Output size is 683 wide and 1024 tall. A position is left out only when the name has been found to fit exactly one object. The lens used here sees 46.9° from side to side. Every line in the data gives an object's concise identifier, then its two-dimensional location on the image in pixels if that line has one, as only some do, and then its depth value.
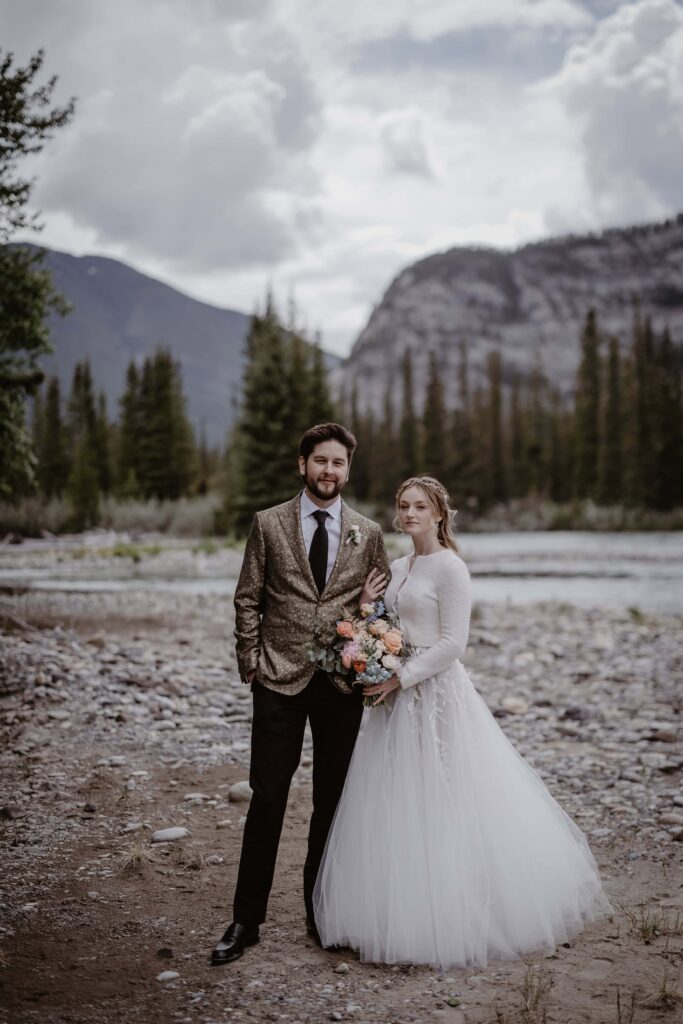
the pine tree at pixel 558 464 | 72.00
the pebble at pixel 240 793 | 6.19
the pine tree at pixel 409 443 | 75.62
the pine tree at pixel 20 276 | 10.95
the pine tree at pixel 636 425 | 56.59
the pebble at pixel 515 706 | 9.06
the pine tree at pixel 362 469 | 74.51
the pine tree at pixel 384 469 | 72.69
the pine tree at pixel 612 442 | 60.66
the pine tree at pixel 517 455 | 76.06
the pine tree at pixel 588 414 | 66.50
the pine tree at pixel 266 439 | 32.03
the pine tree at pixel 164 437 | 49.50
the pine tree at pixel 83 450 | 27.73
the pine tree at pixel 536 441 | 75.25
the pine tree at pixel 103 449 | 41.67
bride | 3.74
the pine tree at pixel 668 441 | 54.66
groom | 3.92
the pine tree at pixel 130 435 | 45.75
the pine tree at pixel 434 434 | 72.19
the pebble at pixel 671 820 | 5.74
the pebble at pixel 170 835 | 5.36
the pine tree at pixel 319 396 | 35.12
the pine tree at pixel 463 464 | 70.56
